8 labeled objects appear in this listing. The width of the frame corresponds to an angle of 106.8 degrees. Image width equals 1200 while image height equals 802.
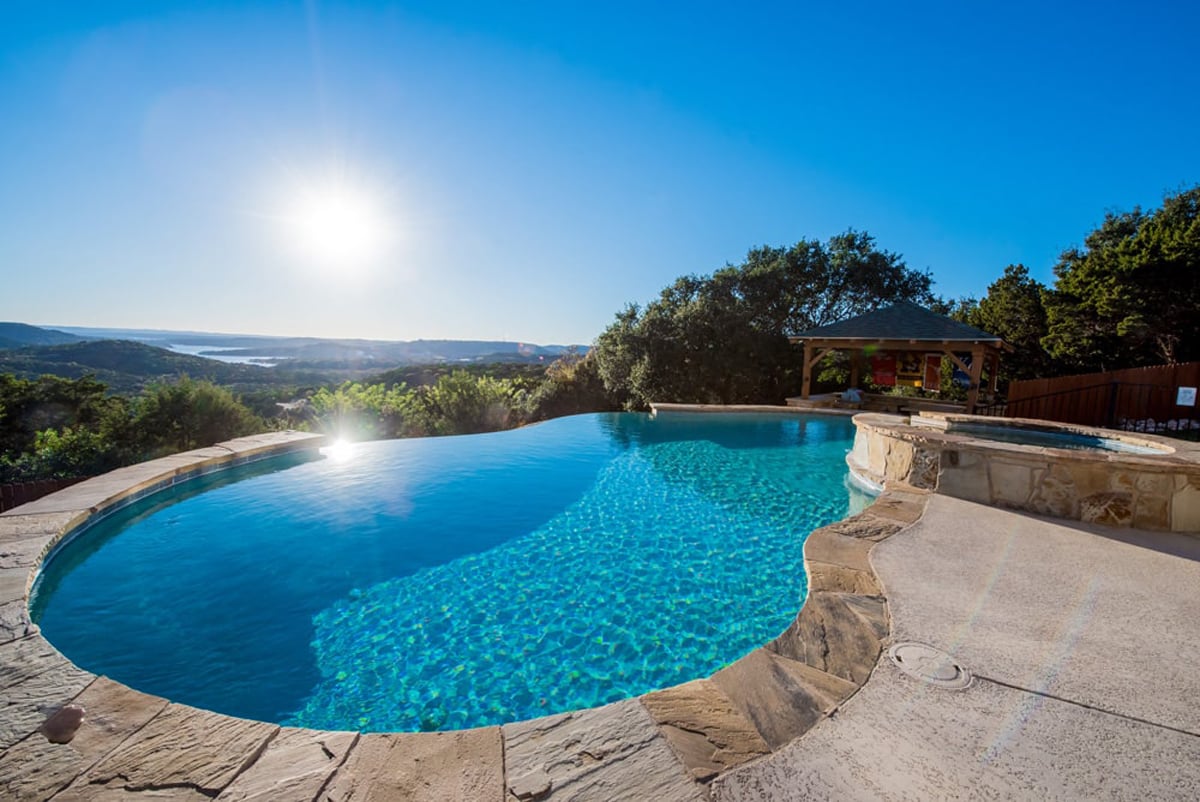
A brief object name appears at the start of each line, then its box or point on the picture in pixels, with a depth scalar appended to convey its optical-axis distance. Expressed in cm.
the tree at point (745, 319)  1451
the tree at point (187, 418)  822
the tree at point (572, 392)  1602
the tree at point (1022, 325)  1462
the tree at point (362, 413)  1029
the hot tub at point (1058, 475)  382
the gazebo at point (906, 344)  1048
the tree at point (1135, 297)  1127
